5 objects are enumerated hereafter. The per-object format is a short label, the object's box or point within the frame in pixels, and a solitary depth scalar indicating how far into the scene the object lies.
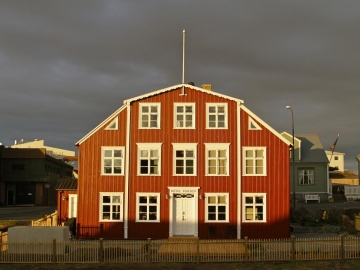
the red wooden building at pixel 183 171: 28.64
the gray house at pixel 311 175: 55.81
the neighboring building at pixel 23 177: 65.19
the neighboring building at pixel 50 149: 100.30
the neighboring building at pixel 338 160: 124.39
